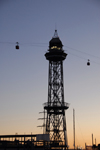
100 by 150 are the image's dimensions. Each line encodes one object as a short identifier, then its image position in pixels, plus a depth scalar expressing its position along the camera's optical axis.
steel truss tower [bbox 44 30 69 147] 148.62
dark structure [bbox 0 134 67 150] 117.31
